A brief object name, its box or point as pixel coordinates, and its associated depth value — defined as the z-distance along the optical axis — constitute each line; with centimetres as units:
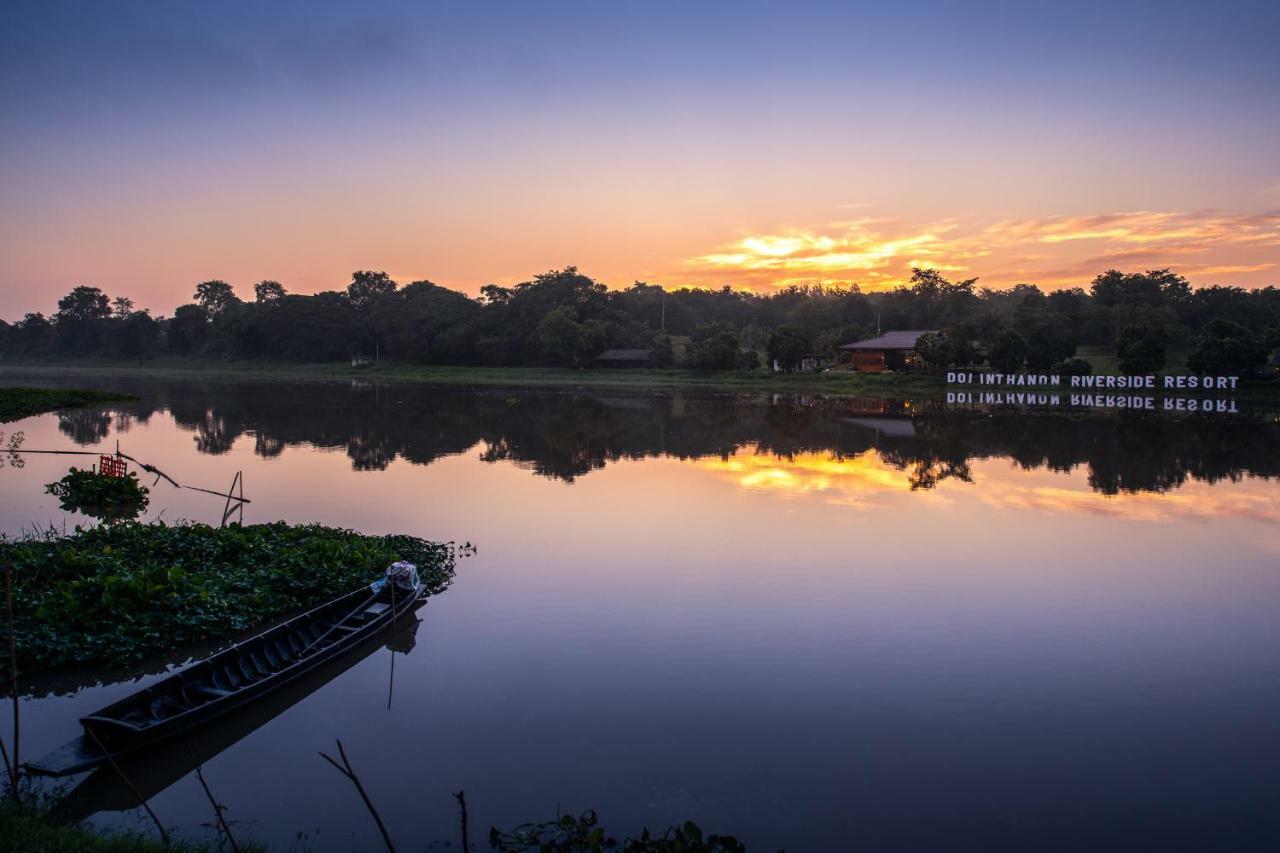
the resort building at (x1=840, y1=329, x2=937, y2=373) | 7250
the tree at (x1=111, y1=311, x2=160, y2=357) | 12256
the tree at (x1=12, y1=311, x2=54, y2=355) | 13538
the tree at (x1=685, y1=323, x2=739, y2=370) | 7675
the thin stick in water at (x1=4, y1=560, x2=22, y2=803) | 674
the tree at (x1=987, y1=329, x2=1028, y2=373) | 6444
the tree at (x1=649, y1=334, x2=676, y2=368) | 8212
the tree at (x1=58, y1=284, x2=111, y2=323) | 13188
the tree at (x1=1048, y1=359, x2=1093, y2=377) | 6303
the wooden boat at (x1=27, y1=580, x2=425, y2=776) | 809
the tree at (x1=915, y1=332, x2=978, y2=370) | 6569
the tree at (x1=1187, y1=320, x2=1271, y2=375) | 5500
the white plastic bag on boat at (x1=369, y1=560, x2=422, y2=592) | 1284
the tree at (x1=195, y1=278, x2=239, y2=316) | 13262
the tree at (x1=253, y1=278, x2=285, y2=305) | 13112
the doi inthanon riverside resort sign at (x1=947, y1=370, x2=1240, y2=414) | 5412
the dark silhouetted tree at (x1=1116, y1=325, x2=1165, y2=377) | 5962
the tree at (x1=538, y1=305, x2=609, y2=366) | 8331
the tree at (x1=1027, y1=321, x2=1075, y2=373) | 6481
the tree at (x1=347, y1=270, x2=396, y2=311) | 10962
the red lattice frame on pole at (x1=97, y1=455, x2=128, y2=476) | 2162
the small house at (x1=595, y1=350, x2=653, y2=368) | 8301
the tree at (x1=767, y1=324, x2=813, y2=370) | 7494
